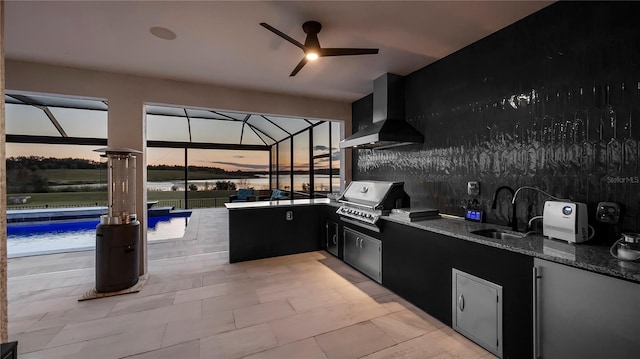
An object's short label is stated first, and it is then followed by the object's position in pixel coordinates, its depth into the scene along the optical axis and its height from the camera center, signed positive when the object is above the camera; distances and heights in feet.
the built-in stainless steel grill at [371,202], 10.29 -1.01
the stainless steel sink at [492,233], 7.40 -1.57
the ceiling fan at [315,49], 7.43 +3.69
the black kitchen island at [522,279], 4.32 -2.23
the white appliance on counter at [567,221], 5.72 -0.97
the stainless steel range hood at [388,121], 10.99 +2.56
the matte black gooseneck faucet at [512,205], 7.47 -0.80
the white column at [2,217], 4.17 -0.62
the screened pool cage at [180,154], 21.89 +2.67
